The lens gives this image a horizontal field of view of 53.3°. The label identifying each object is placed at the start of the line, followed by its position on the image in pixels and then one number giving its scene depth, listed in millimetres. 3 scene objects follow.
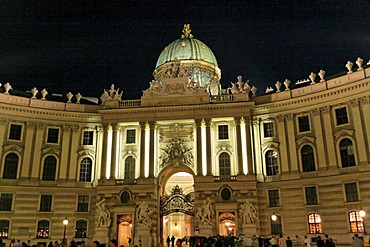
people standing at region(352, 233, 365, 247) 24781
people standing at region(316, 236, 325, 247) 25814
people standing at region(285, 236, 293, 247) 29359
